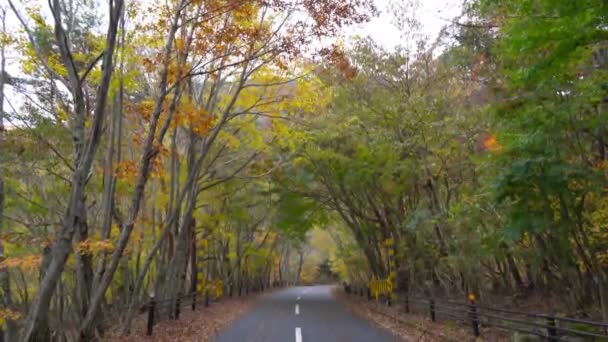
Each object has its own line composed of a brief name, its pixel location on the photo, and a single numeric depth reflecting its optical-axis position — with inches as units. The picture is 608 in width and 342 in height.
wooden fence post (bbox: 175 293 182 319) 619.2
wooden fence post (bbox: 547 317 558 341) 297.7
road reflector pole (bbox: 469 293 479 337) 422.3
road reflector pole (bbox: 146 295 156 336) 474.9
